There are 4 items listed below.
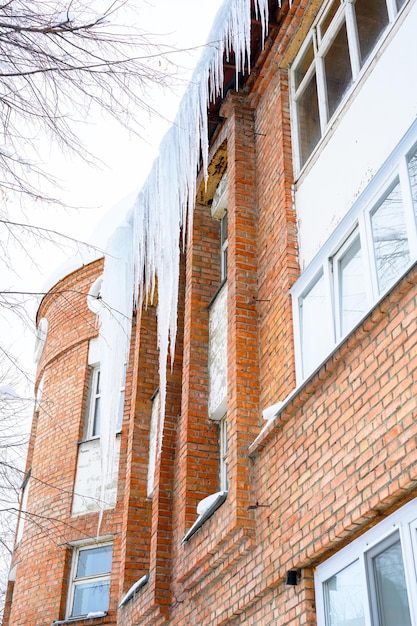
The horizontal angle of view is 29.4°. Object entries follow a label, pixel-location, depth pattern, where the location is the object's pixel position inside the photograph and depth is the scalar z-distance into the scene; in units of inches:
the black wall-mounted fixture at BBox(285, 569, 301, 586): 233.6
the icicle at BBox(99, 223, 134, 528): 436.5
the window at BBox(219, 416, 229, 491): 348.8
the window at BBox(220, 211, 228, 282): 395.5
